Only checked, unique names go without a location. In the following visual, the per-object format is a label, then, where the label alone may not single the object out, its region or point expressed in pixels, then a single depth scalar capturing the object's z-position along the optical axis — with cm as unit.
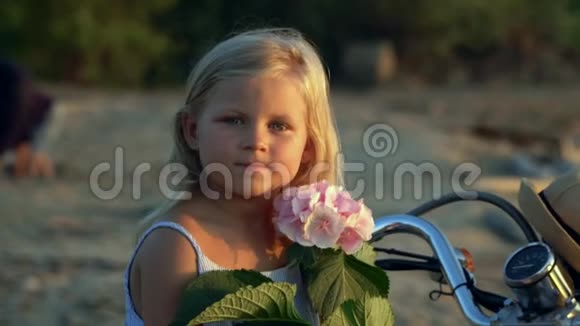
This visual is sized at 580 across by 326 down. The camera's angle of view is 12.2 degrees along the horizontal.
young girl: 269
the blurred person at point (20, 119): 850
